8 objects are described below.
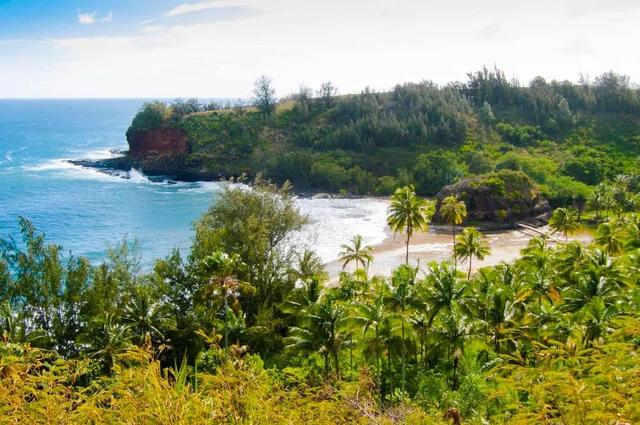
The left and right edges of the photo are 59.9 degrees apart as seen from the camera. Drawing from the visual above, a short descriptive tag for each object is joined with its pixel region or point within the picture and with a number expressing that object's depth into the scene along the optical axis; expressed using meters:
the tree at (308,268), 45.42
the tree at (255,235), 44.03
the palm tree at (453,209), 56.88
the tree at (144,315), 36.06
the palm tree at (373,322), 32.88
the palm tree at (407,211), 50.94
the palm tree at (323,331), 33.91
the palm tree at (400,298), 34.94
